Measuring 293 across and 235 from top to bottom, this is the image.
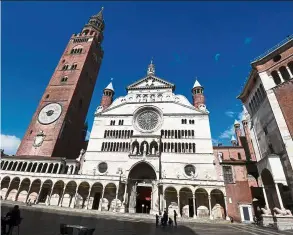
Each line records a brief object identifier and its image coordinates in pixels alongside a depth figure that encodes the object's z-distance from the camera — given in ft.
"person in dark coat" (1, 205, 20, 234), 24.34
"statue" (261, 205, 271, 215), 65.38
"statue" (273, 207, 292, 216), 57.10
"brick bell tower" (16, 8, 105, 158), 116.26
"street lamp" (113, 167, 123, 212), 96.32
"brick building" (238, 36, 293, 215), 67.36
